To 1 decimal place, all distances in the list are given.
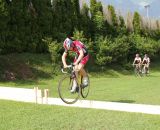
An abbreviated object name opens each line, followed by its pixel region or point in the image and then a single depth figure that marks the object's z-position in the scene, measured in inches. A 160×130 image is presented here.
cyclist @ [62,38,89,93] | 514.3
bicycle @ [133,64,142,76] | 1500.6
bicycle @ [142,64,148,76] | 1505.7
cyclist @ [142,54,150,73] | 1507.1
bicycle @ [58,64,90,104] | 533.0
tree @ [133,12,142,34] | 1918.8
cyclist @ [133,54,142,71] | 1497.3
